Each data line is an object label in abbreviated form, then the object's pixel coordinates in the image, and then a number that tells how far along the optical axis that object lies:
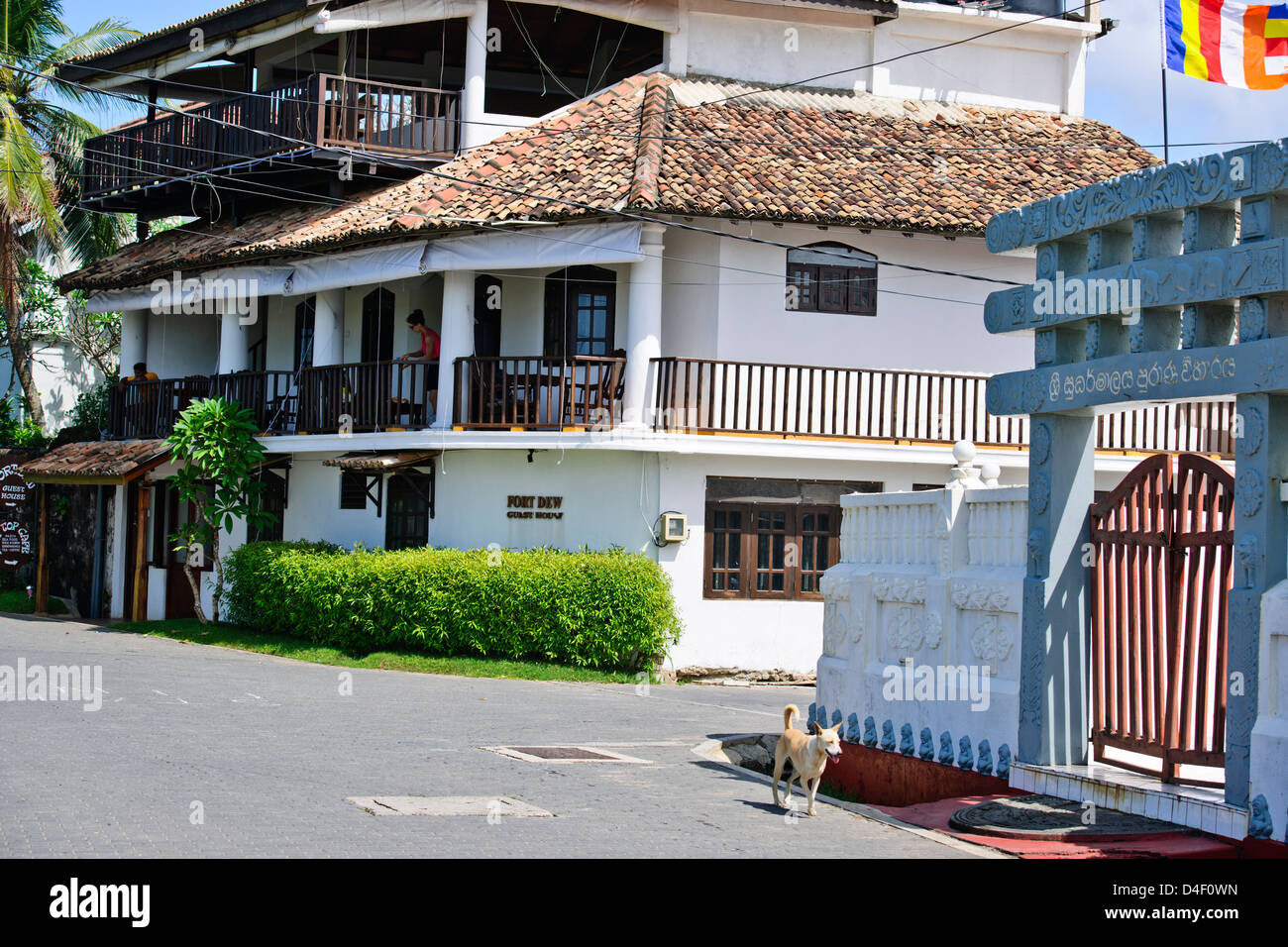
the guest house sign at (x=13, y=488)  30.00
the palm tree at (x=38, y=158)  30.77
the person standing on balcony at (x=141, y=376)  28.50
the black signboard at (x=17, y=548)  30.42
